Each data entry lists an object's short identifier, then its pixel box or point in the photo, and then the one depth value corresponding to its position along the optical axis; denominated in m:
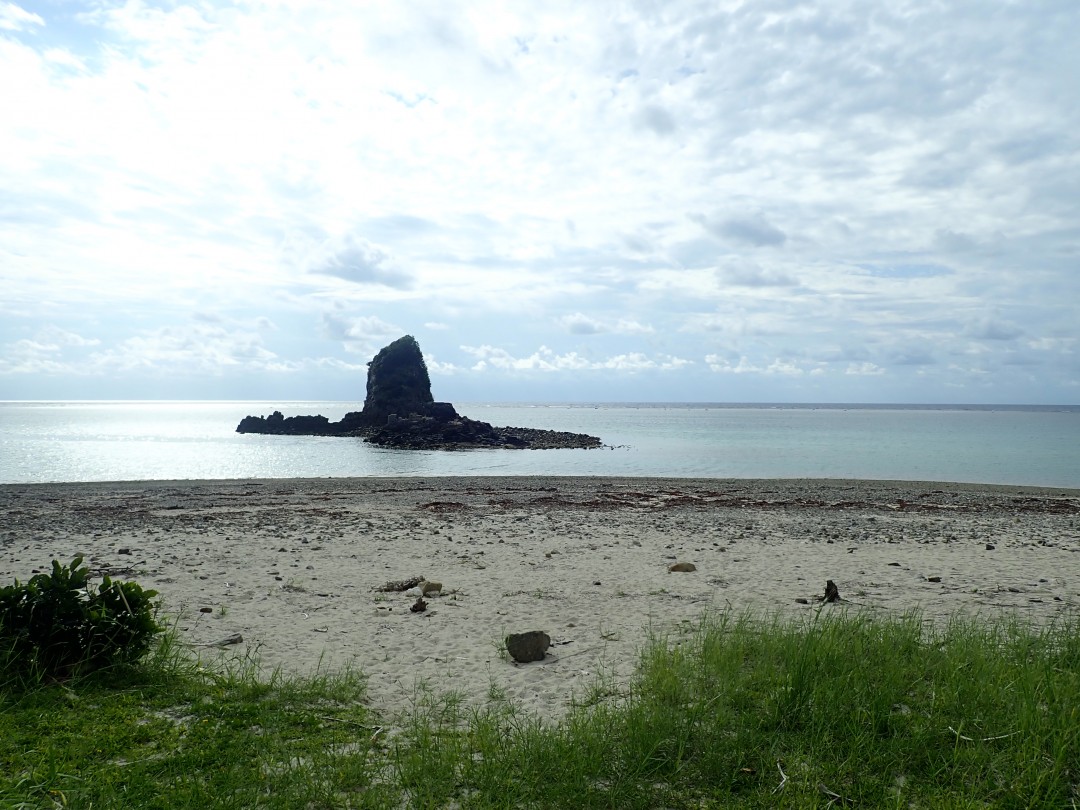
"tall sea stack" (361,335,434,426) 109.06
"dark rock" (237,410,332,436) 107.75
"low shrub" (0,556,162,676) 6.69
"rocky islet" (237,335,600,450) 81.31
